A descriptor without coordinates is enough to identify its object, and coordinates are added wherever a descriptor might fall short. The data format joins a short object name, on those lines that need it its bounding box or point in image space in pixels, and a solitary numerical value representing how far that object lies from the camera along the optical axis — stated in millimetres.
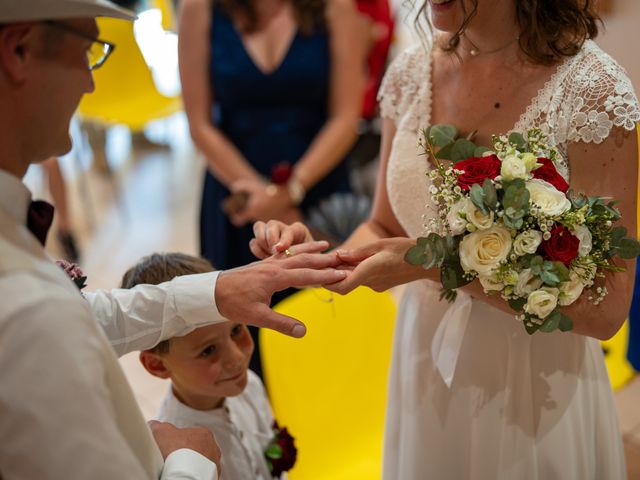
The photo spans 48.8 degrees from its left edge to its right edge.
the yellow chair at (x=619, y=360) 2539
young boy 1465
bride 1237
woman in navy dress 2432
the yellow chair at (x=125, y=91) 3758
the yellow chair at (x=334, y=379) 1834
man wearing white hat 767
